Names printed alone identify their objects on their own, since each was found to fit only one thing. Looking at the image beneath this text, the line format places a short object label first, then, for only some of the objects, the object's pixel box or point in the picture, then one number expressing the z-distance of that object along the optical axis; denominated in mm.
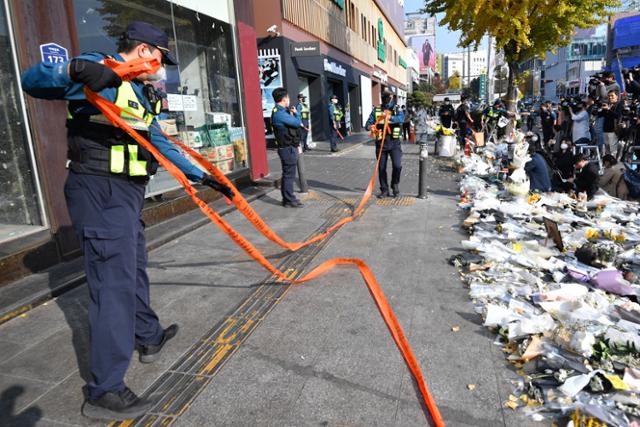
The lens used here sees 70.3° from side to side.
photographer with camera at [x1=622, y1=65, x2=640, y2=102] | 10234
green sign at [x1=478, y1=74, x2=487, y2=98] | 52256
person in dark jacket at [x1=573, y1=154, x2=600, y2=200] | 7746
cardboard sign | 5242
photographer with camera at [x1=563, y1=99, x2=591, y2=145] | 11438
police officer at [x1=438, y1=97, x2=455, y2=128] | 17064
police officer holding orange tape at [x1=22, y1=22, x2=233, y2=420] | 2508
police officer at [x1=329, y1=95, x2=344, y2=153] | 15998
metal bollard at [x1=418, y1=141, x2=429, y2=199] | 8205
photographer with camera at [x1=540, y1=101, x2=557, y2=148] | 15867
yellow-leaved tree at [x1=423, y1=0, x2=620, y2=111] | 11695
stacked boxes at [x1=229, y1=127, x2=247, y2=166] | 9018
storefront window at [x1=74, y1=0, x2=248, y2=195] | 6176
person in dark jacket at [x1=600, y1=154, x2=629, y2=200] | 7699
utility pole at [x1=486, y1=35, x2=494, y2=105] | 26180
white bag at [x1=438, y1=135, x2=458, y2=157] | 14617
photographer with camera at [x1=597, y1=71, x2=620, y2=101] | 10695
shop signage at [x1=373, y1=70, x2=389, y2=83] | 35181
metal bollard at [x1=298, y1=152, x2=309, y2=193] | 8903
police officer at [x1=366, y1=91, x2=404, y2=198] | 8117
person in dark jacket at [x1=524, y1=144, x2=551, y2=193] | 8086
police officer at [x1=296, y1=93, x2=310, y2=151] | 14648
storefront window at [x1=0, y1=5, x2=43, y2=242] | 4598
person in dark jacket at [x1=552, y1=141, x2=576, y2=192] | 8648
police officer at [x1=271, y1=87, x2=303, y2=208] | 7578
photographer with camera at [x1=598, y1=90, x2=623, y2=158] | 10406
